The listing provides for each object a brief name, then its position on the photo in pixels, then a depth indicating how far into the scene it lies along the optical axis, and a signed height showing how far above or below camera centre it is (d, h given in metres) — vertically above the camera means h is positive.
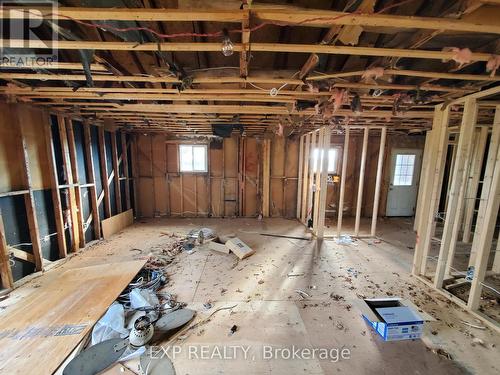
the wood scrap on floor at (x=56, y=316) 1.88 -1.69
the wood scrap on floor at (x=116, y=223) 4.88 -1.51
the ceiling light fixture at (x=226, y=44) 1.46 +0.82
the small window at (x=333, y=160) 6.50 +0.17
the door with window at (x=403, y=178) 6.45 -0.34
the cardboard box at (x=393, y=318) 2.10 -1.59
